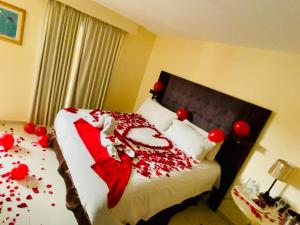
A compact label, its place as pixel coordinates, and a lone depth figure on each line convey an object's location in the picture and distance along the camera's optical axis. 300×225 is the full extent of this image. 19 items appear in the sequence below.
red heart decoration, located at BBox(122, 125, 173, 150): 2.32
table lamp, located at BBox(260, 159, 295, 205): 1.90
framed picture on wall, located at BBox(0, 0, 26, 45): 2.53
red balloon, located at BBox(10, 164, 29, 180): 2.01
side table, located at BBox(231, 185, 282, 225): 1.77
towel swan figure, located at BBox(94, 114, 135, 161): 1.87
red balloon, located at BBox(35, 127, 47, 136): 2.89
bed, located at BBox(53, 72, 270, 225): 1.47
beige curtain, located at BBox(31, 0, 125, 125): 2.83
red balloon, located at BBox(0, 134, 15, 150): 2.35
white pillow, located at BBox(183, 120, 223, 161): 2.45
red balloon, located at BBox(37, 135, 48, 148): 2.69
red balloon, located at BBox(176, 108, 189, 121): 3.02
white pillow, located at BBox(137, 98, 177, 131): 2.97
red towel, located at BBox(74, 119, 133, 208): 1.45
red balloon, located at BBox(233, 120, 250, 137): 2.27
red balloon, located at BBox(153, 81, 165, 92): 3.47
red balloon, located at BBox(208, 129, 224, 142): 2.39
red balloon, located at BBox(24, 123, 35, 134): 2.87
